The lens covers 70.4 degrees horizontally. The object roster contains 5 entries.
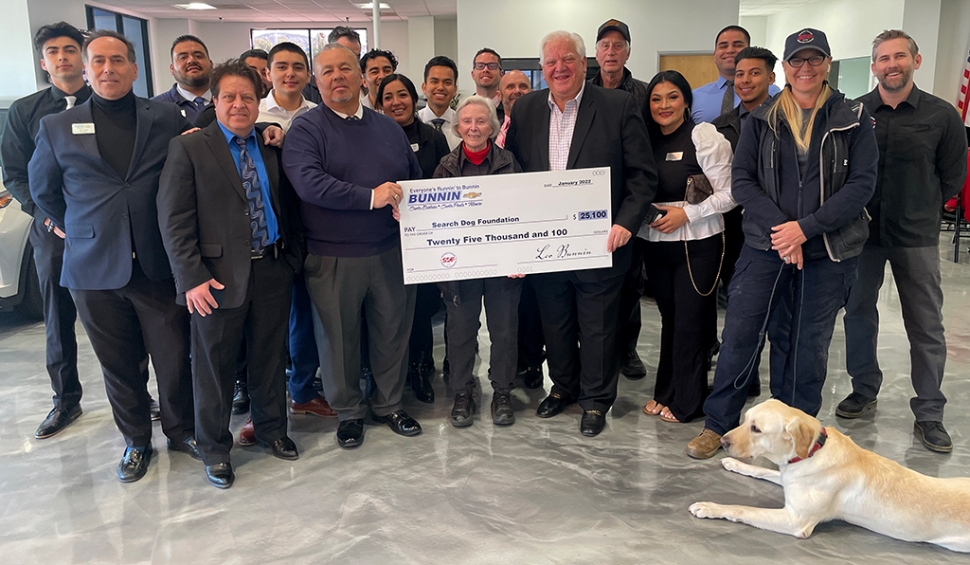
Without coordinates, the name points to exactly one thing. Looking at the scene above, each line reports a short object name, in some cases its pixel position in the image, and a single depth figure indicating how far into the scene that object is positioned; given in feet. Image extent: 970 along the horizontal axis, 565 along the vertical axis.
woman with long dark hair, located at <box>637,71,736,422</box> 10.11
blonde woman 8.93
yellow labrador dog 7.63
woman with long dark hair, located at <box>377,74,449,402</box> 11.76
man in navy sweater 9.52
